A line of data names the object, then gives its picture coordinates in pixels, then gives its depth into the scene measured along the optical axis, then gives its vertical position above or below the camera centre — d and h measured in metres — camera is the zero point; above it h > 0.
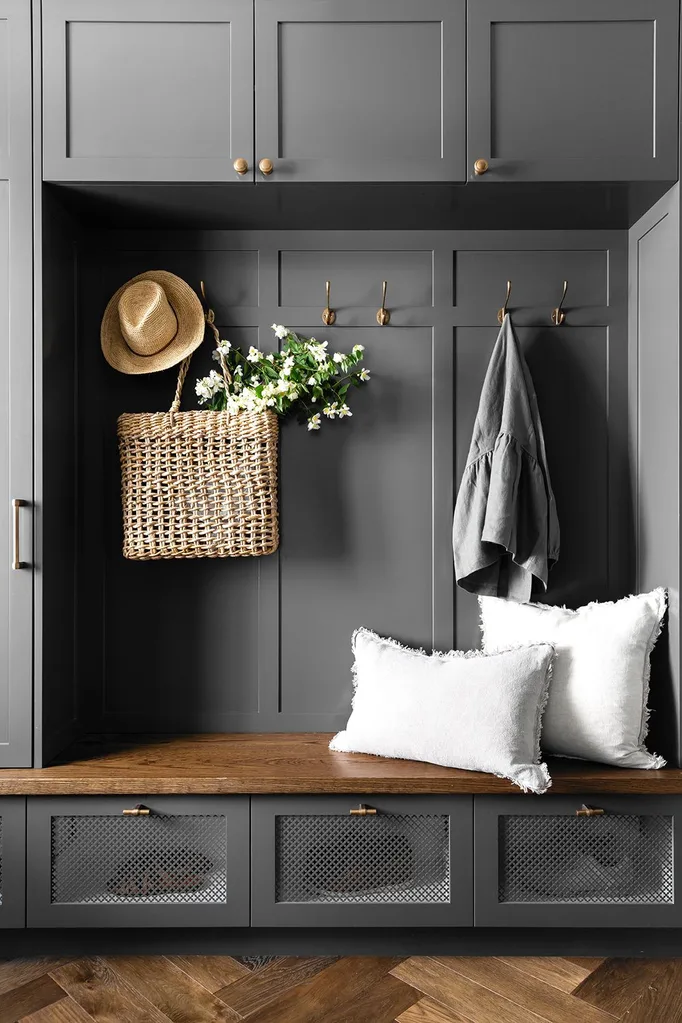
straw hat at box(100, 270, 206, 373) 2.09 +0.50
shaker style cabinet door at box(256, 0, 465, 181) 1.87 +1.05
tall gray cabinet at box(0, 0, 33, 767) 1.89 +0.18
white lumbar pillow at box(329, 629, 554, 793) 1.82 -0.55
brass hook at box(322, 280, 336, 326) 2.20 +0.55
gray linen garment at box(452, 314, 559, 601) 2.01 +0.02
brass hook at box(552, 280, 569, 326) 2.20 +0.55
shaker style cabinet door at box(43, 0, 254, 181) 1.87 +1.03
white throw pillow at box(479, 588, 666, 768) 1.90 -0.49
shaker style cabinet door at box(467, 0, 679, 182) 1.87 +1.04
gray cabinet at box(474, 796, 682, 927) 1.87 -0.94
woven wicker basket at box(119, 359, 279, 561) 2.01 +0.04
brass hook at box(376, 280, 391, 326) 2.20 +0.55
